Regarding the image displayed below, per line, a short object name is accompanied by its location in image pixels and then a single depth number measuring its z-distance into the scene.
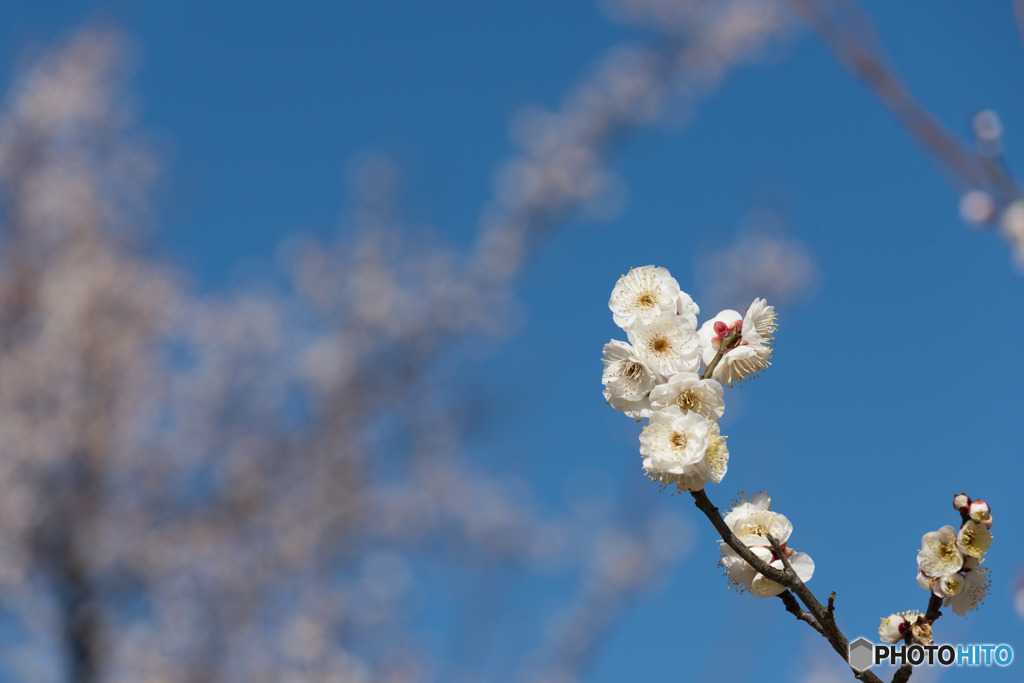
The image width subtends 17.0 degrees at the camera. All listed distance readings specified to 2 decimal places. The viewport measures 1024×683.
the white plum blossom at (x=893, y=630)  1.17
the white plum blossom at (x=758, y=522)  1.19
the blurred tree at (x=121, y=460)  4.27
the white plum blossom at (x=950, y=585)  1.17
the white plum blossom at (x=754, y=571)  1.18
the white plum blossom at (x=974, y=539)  1.17
